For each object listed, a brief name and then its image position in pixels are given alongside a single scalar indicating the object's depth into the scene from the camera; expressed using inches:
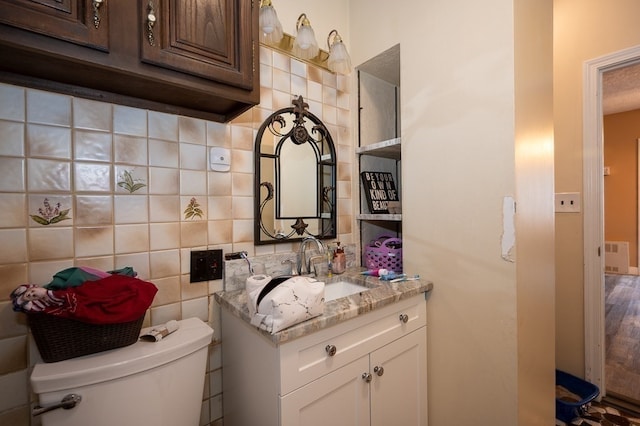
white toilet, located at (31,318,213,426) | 26.6
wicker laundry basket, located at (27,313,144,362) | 27.6
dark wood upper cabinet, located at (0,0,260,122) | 25.3
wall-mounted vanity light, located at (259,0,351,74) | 45.3
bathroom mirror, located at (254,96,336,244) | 50.2
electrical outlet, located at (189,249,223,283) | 43.0
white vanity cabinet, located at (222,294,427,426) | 32.5
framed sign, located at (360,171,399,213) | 63.0
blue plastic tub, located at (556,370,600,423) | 59.6
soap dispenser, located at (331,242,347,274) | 55.8
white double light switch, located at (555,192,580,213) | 71.2
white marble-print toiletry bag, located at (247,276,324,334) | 30.7
